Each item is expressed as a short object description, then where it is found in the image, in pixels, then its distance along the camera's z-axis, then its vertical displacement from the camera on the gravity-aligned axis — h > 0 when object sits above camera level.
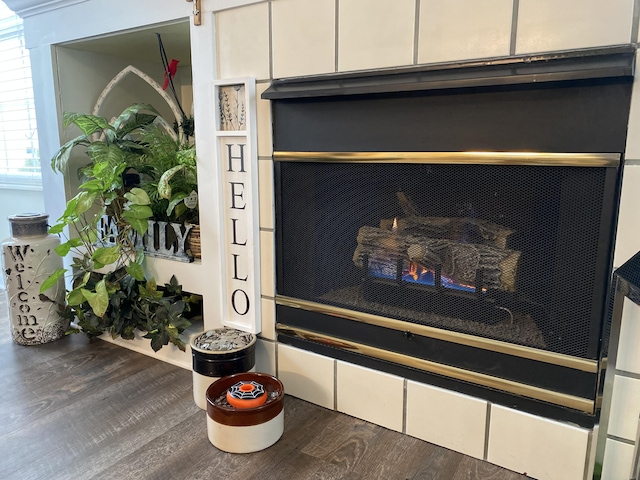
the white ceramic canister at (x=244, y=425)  1.23 -0.67
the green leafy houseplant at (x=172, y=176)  1.68 -0.06
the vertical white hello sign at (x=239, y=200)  1.44 -0.12
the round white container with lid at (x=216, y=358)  1.41 -0.57
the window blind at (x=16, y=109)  2.55 +0.27
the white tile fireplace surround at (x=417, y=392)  1.10 -0.61
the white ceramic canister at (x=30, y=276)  1.87 -0.45
